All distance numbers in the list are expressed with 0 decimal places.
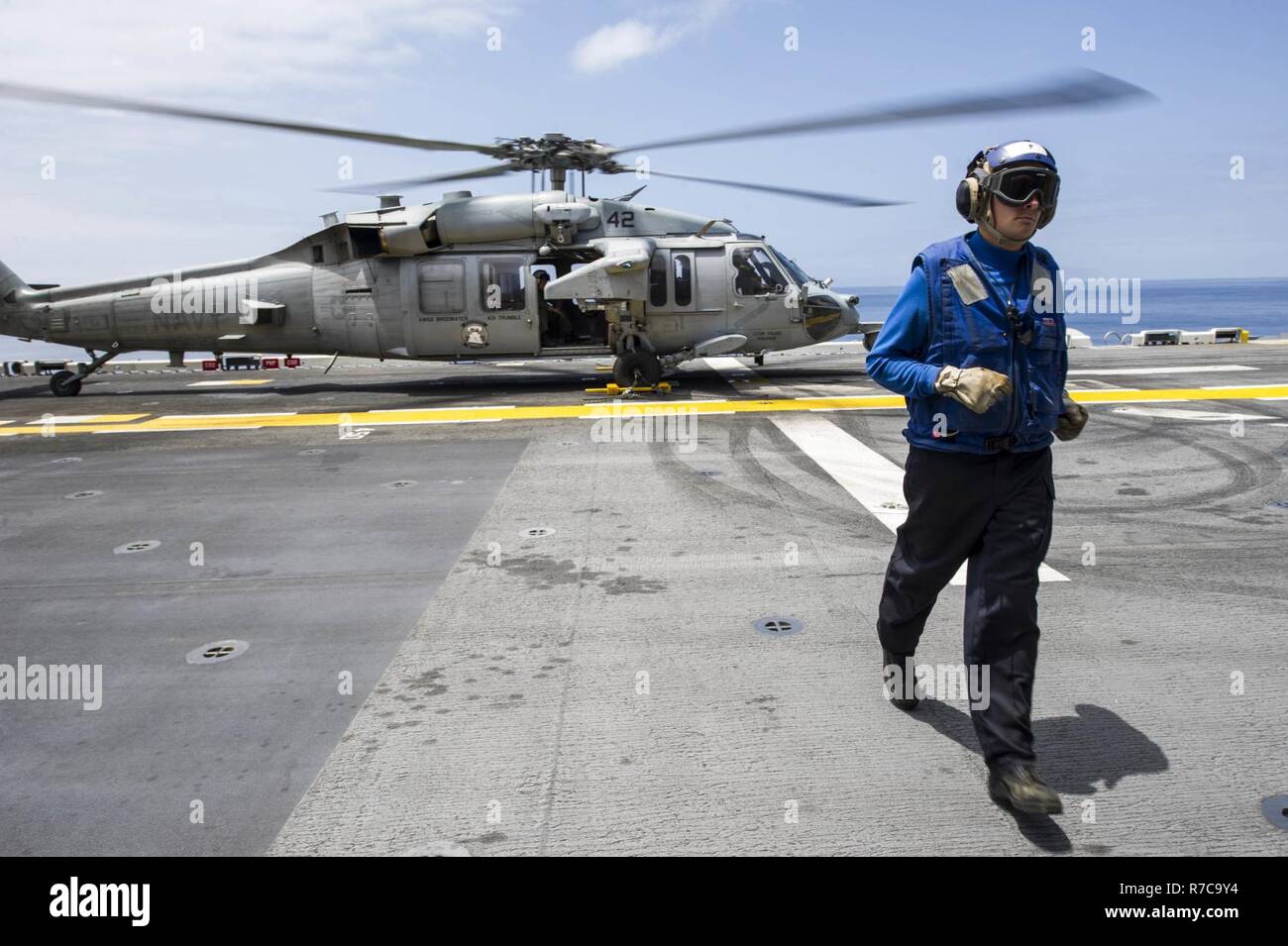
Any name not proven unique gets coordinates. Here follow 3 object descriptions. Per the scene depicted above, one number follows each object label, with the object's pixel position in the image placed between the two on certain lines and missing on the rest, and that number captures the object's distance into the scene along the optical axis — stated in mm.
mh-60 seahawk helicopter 14062
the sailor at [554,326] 14953
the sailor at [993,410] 3230
